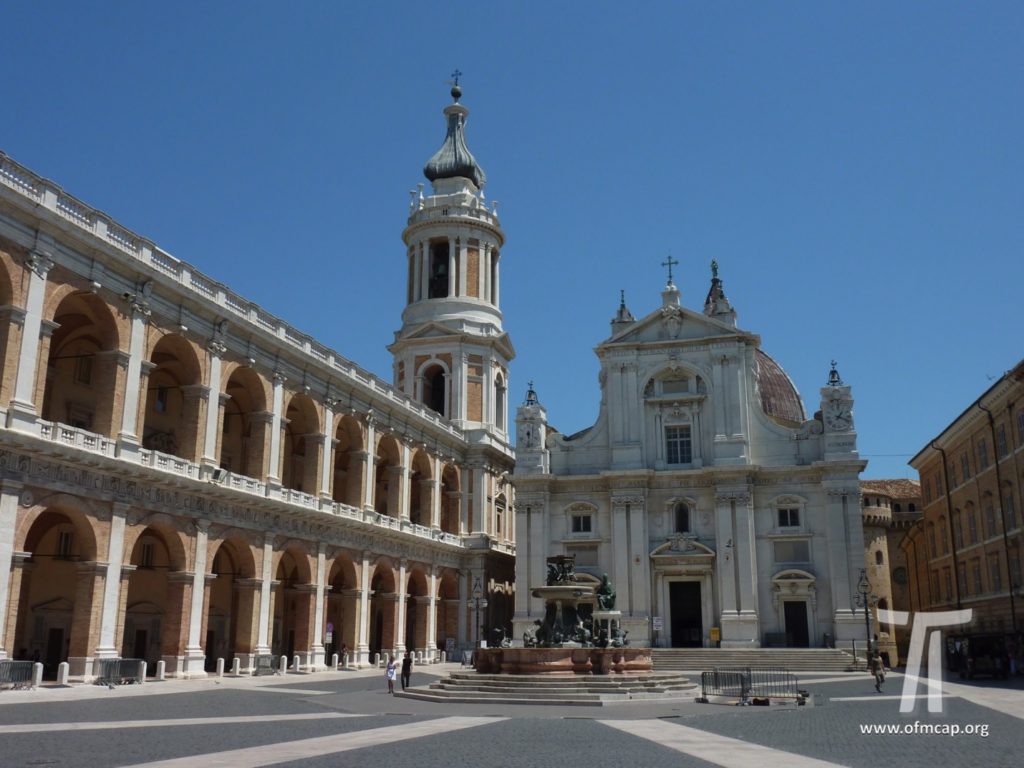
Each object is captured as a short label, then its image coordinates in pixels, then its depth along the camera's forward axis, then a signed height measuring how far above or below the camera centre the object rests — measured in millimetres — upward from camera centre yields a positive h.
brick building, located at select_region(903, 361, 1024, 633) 43094 +5491
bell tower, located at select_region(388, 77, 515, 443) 64562 +20485
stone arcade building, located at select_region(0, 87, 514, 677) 29875 +5374
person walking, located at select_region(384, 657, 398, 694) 29484 -1754
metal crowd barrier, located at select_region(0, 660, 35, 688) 26875 -1717
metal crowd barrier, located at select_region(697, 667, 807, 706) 25938 -2061
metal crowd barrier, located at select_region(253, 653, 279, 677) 38844 -2070
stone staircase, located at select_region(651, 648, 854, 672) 47062 -2052
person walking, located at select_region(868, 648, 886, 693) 32719 -1801
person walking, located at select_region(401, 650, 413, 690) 30875 -1744
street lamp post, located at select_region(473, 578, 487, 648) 50569 +575
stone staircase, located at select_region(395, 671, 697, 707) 25844 -2028
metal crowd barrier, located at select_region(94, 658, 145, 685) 30409 -1852
